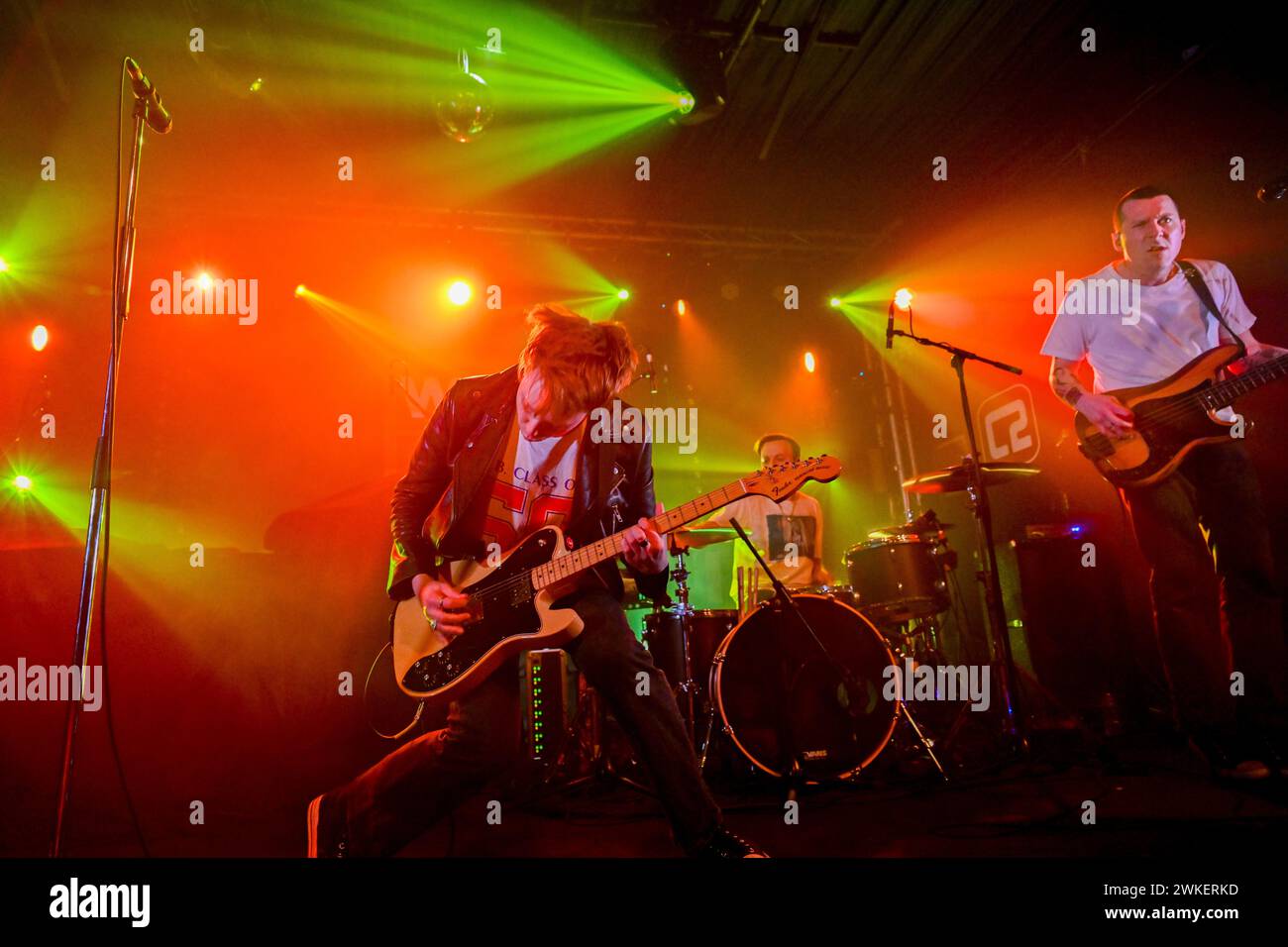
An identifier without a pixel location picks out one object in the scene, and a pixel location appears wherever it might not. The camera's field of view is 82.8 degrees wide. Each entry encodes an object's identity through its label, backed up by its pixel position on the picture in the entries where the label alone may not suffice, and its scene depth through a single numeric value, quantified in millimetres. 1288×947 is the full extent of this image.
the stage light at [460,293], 9852
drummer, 5969
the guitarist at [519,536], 2525
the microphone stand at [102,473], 2191
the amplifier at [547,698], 5656
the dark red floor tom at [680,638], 5008
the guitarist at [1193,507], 3447
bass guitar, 3561
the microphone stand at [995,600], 4195
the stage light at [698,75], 6316
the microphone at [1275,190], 3262
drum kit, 4434
